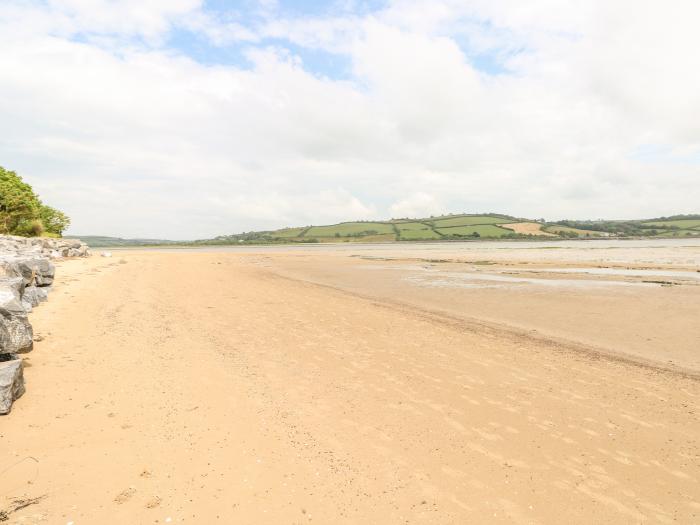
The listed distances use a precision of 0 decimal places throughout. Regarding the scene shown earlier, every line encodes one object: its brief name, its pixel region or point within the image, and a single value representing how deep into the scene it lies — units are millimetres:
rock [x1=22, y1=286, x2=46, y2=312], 13305
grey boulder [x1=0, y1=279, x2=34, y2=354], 7629
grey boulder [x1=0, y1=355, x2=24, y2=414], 6469
